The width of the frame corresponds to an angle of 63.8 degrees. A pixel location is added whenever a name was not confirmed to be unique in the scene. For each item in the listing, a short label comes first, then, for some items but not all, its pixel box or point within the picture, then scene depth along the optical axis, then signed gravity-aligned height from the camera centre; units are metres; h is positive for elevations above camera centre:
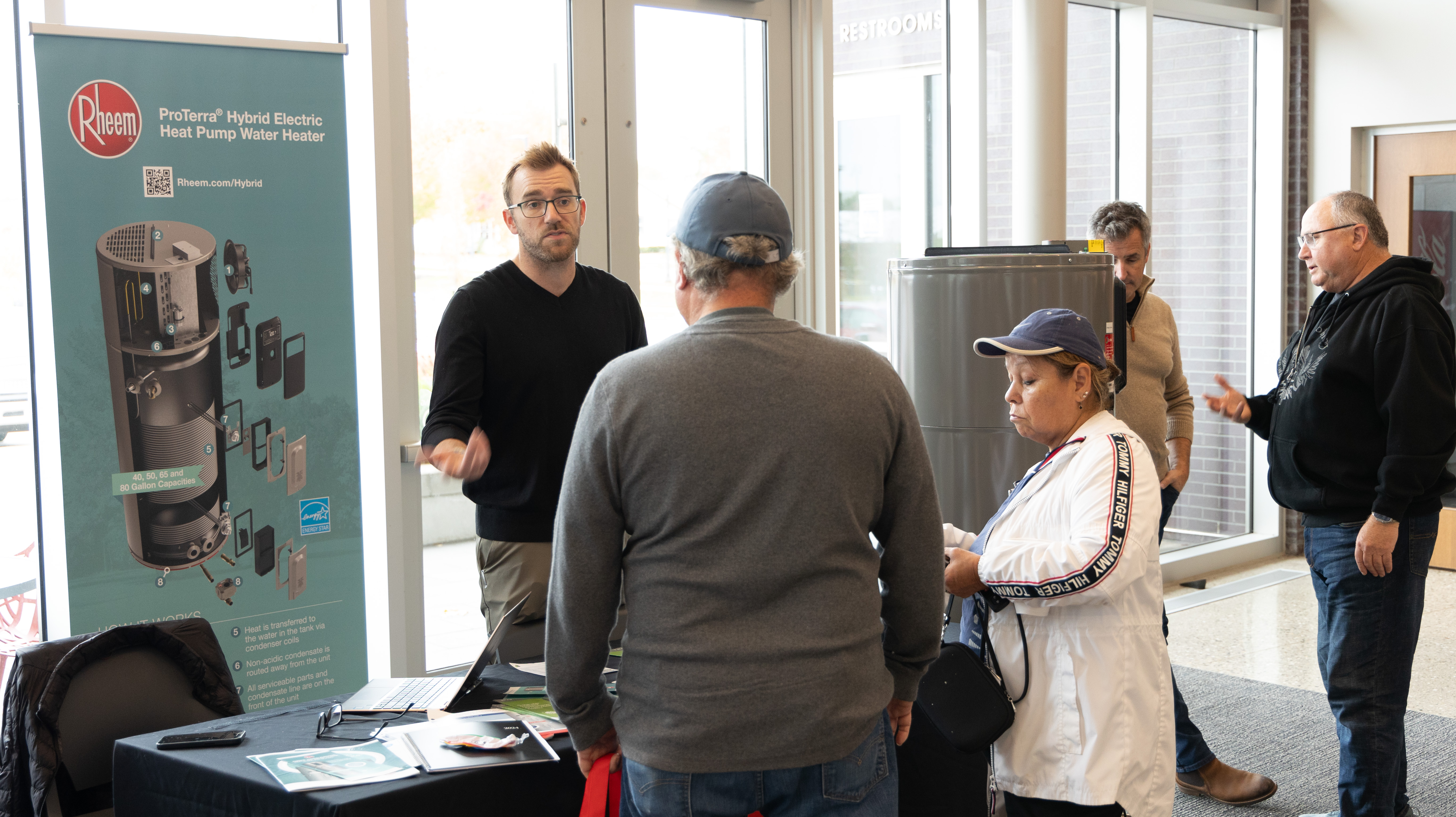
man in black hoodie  2.72 -0.40
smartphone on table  1.90 -0.68
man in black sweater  2.67 -0.13
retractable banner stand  2.88 -0.07
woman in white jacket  1.87 -0.52
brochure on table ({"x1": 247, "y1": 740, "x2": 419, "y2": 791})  1.72 -0.68
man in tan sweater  3.57 -0.15
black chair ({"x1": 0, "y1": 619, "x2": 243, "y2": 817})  2.22 -0.76
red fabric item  1.68 -0.72
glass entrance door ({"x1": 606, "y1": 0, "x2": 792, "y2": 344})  4.23 +0.75
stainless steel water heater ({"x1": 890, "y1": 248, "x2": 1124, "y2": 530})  3.19 -0.10
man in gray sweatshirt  1.45 -0.29
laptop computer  2.09 -0.70
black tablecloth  1.70 -0.72
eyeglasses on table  1.97 -0.69
